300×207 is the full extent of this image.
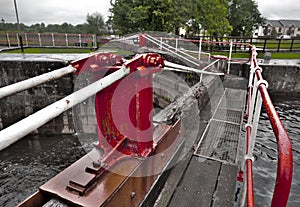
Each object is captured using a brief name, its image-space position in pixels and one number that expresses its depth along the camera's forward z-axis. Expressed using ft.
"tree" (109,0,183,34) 65.82
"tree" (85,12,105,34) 154.70
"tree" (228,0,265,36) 132.36
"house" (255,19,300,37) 279.69
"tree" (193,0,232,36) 68.49
